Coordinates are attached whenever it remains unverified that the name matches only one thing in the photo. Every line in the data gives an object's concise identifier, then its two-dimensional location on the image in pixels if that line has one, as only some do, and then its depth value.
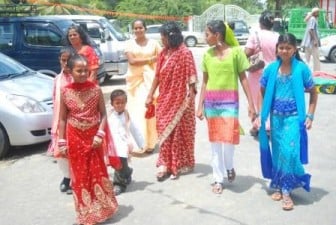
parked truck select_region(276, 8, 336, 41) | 21.39
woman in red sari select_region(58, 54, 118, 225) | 4.16
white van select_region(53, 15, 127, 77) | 12.85
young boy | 4.95
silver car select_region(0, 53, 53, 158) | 6.46
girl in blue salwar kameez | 4.42
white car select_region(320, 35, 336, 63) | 16.70
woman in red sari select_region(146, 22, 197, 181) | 5.35
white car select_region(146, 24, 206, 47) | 30.75
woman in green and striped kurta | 4.81
